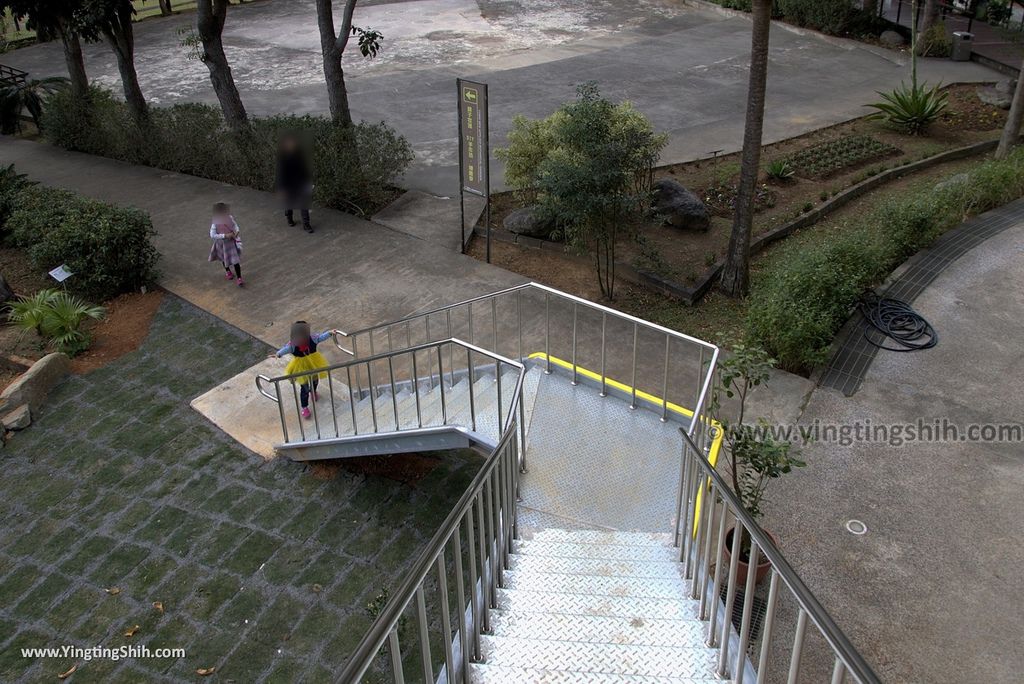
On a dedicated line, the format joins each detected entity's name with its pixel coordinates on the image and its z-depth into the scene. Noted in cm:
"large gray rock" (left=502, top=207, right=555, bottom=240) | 1154
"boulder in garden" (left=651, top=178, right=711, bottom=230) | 1177
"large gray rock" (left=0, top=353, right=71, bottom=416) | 836
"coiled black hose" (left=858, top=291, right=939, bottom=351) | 848
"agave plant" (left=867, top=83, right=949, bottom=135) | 1516
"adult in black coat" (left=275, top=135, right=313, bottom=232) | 1206
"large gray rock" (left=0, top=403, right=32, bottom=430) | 821
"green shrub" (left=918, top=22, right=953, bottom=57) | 1997
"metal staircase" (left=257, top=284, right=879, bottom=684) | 320
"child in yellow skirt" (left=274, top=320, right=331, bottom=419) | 748
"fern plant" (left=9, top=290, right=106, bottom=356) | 958
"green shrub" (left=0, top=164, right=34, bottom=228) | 1227
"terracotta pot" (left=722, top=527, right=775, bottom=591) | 543
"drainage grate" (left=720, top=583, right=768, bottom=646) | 513
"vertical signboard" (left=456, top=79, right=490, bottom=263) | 1036
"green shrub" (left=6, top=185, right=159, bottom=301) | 1048
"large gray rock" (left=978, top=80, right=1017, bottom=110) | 1644
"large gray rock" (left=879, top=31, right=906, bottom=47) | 2147
